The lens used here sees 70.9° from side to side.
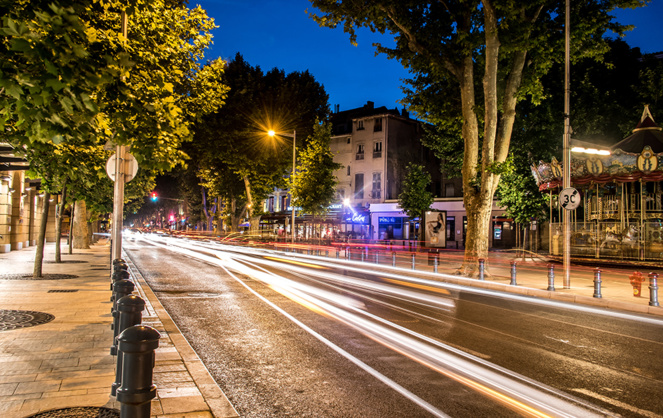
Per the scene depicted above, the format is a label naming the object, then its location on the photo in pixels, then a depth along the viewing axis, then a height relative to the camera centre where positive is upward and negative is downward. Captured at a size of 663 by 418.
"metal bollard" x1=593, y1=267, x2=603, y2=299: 13.19 -1.53
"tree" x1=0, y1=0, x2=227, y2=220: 4.31 +1.50
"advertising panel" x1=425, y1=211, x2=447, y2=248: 29.97 -0.01
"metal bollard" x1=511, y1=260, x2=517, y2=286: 15.95 -1.56
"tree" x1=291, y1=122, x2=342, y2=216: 36.53 +3.94
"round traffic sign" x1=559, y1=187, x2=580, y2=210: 15.20 +1.02
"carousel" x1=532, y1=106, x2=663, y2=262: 21.59 +1.86
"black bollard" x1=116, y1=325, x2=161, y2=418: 3.08 -1.00
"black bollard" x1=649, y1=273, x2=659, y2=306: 11.74 -1.50
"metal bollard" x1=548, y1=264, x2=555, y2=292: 14.86 -1.57
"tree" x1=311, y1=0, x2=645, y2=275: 17.89 +7.42
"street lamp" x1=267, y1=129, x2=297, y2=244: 31.14 +1.88
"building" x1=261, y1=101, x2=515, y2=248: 50.42 +5.31
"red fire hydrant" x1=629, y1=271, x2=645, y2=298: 13.64 -1.51
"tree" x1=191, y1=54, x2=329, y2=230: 39.84 +8.95
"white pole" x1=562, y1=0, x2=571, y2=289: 15.38 +2.68
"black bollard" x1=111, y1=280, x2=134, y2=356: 5.79 -0.82
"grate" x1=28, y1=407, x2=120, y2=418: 4.11 -1.71
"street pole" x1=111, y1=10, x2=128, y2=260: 10.32 +0.57
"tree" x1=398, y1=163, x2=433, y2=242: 38.97 +2.80
